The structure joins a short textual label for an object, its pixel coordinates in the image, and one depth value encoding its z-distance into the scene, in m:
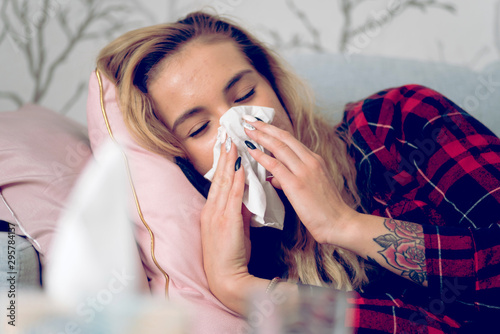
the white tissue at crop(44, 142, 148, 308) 0.83
